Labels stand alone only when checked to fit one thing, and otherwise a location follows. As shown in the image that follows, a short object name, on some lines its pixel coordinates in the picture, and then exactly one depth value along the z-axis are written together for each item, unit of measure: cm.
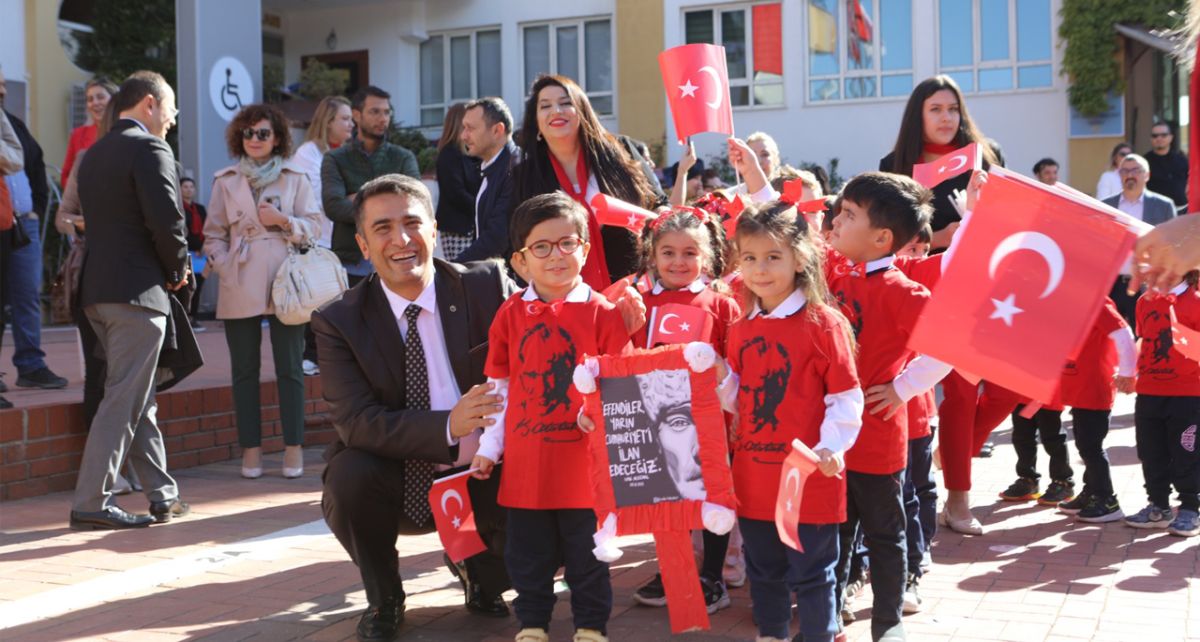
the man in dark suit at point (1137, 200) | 1072
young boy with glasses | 380
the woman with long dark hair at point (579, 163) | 522
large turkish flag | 294
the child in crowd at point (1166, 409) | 573
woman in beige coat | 681
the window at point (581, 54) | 2405
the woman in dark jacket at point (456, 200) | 721
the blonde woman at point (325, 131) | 814
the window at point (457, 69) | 2508
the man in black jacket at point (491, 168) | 550
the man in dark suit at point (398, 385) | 405
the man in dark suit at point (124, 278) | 569
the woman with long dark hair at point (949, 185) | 548
